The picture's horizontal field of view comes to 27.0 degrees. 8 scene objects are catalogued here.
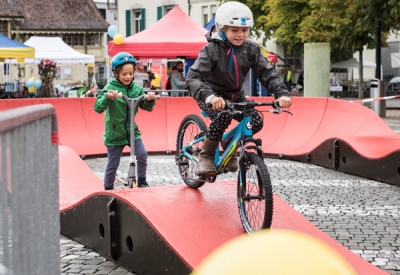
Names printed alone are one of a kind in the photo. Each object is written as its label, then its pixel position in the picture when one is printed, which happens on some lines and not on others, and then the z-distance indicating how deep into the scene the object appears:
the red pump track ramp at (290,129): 12.59
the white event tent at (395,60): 46.96
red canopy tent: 23.48
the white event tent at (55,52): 38.14
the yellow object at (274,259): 2.22
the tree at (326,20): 24.05
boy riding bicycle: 6.16
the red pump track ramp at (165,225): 5.45
